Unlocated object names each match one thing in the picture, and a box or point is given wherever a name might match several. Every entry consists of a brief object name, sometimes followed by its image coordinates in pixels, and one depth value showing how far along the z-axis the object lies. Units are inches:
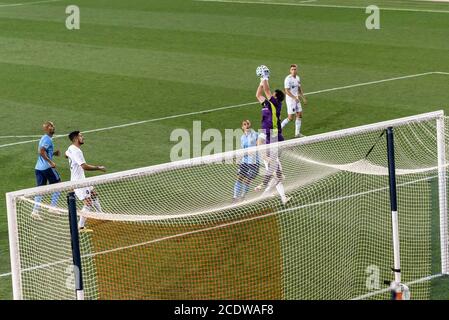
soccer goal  593.3
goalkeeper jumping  671.1
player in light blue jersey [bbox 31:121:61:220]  743.1
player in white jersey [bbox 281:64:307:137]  975.0
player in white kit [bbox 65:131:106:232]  706.2
